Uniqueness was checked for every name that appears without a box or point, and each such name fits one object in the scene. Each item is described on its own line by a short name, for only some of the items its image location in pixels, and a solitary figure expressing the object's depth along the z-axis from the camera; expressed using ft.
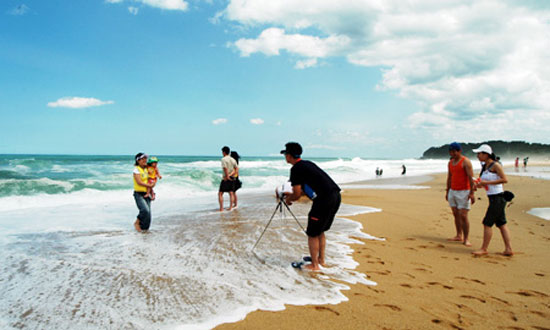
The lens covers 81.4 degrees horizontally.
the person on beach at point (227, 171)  32.40
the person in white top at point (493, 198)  16.88
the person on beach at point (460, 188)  19.08
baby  23.45
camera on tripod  13.78
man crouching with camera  13.78
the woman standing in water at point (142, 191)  22.27
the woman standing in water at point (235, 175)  32.74
